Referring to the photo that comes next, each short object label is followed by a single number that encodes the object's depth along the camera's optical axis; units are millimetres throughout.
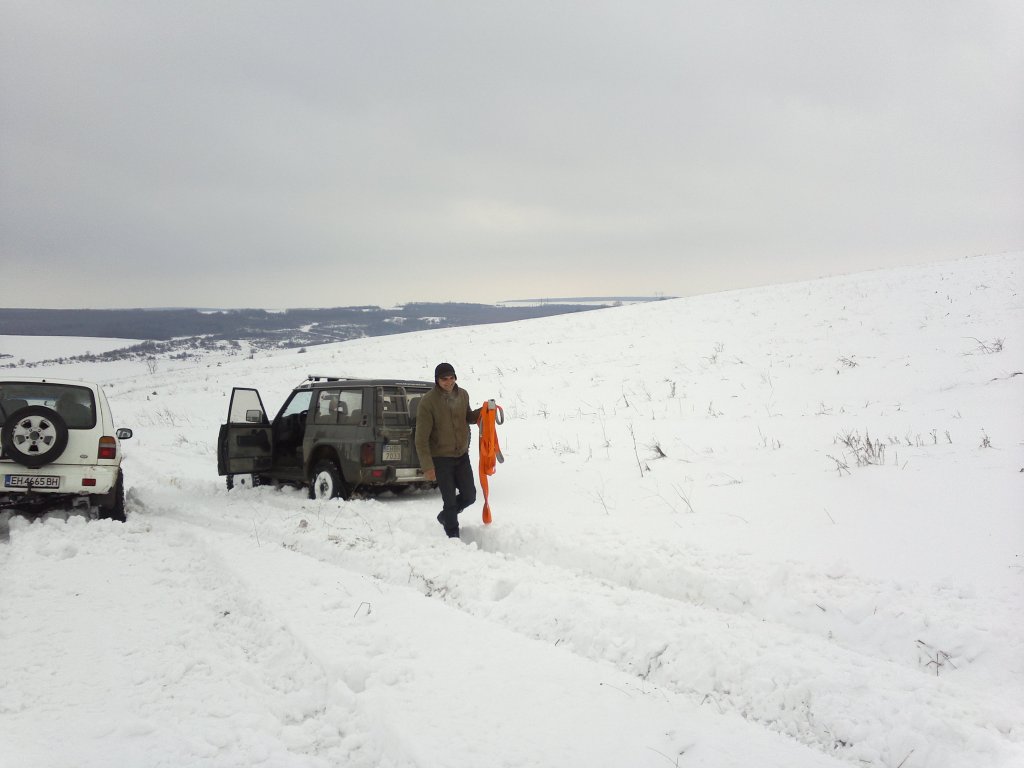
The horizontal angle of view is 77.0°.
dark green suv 8930
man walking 7137
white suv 7477
